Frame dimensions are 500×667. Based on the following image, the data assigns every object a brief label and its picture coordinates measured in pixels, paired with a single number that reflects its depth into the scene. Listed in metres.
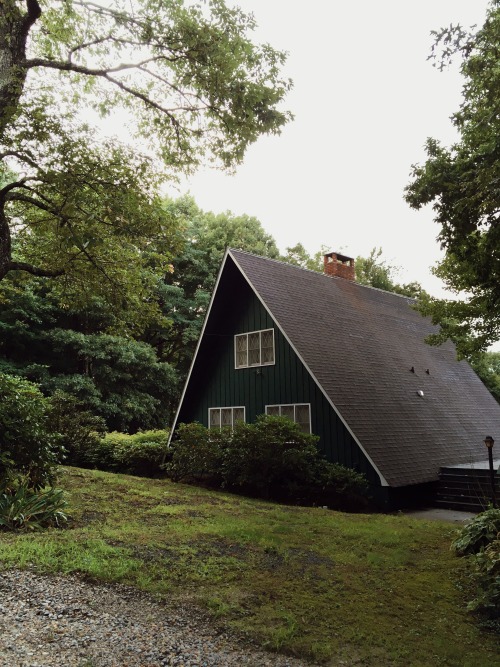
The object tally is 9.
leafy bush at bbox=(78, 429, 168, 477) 15.77
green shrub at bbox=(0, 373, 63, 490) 7.37
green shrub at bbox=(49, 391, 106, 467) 16.67
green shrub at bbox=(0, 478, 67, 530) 6.59
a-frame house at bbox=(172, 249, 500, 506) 12.41
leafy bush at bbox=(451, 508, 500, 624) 4.83
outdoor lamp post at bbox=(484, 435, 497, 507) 9.16
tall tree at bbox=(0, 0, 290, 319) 8.56
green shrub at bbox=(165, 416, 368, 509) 11.62
